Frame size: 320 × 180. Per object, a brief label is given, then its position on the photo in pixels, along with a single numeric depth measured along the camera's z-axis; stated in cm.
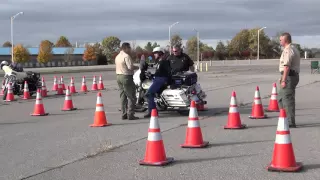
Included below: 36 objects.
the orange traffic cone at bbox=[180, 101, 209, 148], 820
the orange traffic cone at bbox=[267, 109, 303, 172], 652
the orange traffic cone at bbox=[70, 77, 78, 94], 2215
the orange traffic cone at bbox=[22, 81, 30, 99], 1905
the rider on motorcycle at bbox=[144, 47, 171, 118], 1230
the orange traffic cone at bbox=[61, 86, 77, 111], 1484
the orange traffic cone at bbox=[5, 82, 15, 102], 1846
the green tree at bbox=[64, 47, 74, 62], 10836
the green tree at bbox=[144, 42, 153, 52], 12111
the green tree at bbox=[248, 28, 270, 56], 11869
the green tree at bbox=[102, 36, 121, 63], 12739
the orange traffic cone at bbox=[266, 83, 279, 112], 1342
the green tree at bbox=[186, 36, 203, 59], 11688
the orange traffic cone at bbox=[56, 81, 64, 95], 2148
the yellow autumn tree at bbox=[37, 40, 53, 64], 10056
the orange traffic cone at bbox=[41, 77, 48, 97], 2057
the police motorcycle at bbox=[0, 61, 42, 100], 1944
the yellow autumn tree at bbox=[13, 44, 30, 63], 9149
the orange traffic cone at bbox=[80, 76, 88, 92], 2300
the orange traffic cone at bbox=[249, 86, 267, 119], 1209
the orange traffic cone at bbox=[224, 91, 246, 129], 1034
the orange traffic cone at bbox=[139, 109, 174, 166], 697
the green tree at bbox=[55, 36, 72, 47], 15942
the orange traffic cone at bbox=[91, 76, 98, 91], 2394
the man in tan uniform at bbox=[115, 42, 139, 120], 1214
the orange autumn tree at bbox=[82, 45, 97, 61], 10609
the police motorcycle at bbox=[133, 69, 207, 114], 1246
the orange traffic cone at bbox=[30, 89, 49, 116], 1356
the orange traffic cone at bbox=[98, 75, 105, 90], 2427
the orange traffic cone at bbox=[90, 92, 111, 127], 1106
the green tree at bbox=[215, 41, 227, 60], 11362
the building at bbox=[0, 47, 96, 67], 10331
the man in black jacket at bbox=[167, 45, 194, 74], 1309
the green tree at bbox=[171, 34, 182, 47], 10898
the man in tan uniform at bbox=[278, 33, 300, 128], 1002
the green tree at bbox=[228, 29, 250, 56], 12175
